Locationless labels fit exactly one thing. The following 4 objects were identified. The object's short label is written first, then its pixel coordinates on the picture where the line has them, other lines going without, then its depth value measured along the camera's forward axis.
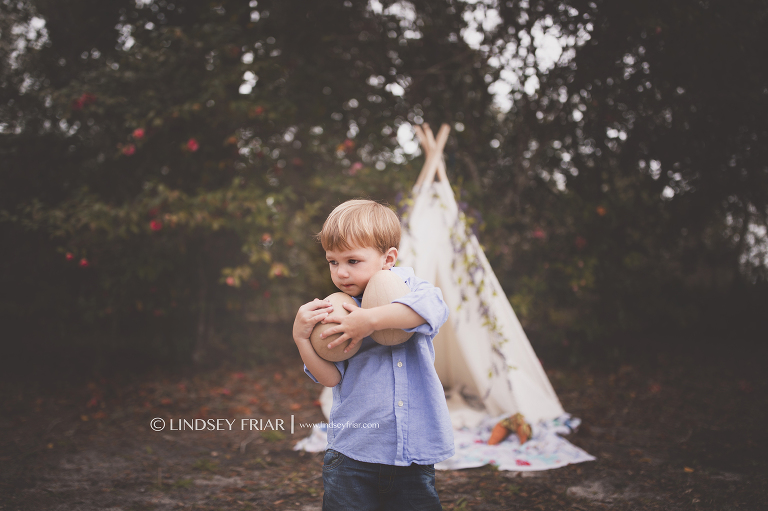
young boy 1.24
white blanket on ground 2.74
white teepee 3.25
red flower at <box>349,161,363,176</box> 4.43
